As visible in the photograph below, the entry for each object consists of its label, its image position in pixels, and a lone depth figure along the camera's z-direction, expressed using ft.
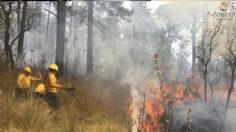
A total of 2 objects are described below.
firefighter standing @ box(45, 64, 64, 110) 23.44
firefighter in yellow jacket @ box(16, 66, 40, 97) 22.36
